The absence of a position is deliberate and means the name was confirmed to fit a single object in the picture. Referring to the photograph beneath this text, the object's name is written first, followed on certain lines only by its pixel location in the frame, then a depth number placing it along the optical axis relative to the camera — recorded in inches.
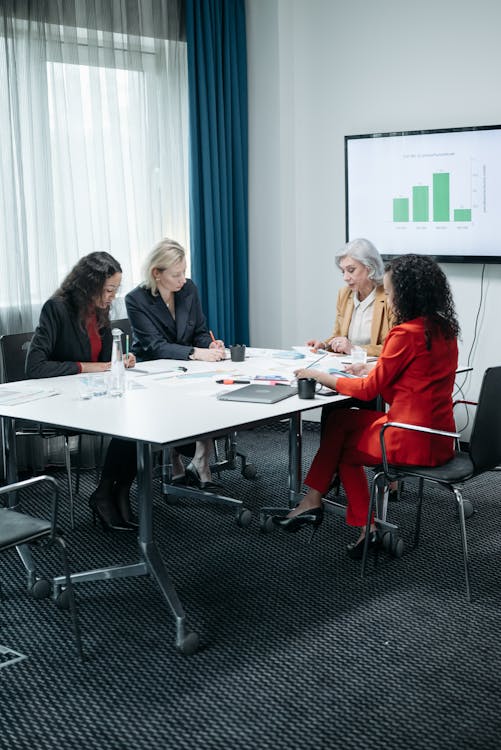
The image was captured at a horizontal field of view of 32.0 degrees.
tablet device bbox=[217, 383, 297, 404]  132.3
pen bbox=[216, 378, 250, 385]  146.4
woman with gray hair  170.9
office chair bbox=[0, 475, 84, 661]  103.6
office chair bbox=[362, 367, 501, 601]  122.6
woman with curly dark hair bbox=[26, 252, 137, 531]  154.8
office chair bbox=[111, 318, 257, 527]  160.7
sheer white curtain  187.2
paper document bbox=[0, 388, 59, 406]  132.8
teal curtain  219.8
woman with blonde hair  175.6
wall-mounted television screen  193.3
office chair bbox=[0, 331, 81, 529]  162.1
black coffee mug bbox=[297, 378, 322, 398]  134.2
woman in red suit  129.7
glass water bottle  137.6
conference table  115.4
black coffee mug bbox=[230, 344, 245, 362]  167.5
